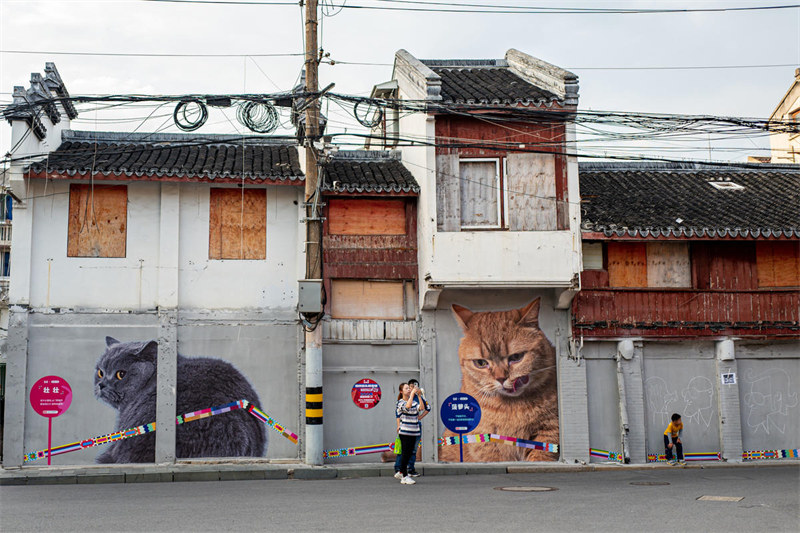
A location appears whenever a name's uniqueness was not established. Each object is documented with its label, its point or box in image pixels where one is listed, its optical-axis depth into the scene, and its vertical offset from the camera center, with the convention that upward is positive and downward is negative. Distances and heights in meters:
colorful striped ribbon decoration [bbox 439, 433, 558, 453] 18.86 -1.58
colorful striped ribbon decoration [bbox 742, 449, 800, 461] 19.45 -2.05
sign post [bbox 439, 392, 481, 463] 18.88 -0.97
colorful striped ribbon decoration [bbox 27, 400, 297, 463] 17.83 -1.18
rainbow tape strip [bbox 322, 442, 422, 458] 18.62 -1.72
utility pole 16.33 +1.99
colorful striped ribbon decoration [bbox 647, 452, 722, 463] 19.28 -2.04
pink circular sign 17.89 -0.45
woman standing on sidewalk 13.95 -0.80
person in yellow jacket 18.64 -1.50
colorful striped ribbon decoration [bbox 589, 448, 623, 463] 19.06 -1.94
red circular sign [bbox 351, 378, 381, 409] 18.83 -0.49
